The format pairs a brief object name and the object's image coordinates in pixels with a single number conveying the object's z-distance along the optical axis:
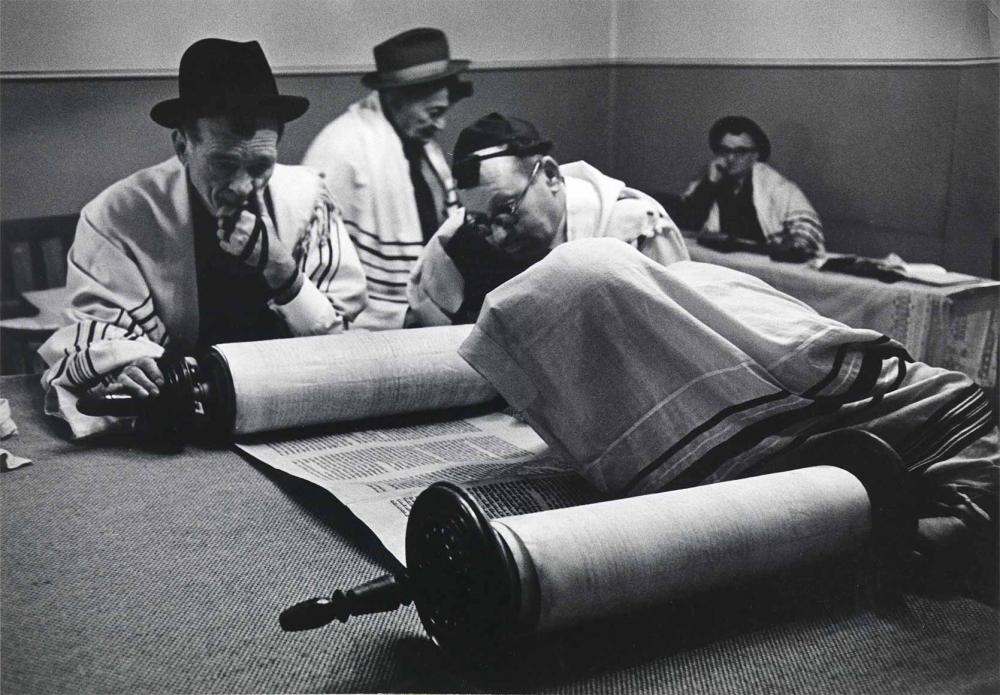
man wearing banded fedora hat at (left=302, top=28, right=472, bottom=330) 1.29
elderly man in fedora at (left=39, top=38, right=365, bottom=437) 1.21
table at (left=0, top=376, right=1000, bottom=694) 0.69
